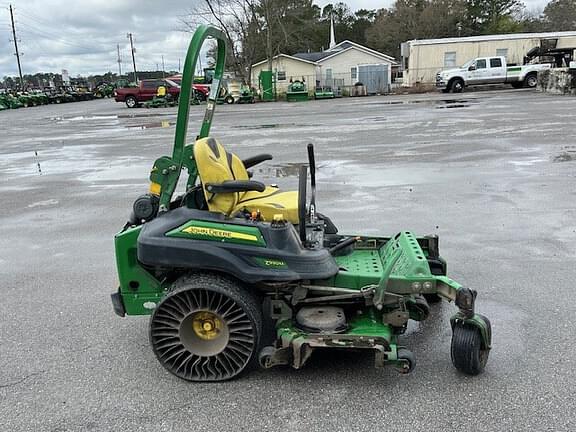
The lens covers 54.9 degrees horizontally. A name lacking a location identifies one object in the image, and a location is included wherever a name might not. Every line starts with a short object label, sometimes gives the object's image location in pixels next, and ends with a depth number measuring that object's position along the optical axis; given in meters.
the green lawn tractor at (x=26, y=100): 46.59
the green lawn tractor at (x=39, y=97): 48.62
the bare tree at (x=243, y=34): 41.93
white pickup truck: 34.44
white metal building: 40.16
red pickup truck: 37.66
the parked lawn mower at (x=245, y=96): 37.31
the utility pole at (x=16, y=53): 68.23
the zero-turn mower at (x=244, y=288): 3.15
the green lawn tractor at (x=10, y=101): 44.19
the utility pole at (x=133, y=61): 86.37
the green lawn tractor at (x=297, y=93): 36.94
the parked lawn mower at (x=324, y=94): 37.66
